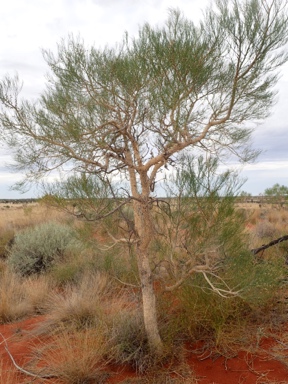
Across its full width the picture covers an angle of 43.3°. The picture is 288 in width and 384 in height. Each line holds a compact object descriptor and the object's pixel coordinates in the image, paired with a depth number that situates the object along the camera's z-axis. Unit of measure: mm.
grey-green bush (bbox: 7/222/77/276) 9242
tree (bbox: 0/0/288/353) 4043
